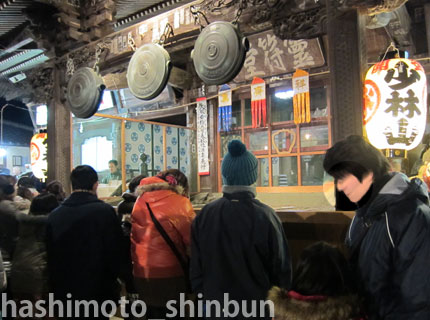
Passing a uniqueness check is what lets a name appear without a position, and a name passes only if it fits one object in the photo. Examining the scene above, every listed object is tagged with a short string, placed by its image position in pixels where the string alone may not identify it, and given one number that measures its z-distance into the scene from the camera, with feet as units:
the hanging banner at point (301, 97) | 26.66
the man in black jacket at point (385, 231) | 5.97
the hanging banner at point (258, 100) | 29.04
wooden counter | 12.12
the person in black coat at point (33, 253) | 12.64
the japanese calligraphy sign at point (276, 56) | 27.20
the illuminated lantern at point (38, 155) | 30.91
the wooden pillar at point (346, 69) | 12.21
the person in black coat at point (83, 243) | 11.49
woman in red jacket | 10.93
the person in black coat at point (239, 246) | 8.77
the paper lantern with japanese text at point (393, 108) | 13.29
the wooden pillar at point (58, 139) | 22.80
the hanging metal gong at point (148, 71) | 16.92
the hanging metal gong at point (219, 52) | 14.24
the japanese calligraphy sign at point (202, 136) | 33.55
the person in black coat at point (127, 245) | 12.39
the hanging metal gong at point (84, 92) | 19.42
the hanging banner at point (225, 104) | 31.40
